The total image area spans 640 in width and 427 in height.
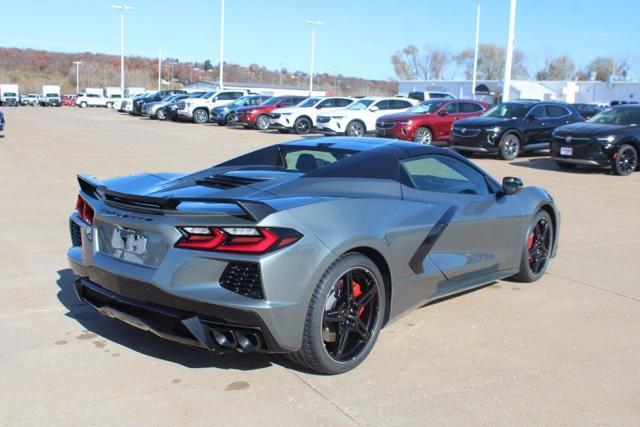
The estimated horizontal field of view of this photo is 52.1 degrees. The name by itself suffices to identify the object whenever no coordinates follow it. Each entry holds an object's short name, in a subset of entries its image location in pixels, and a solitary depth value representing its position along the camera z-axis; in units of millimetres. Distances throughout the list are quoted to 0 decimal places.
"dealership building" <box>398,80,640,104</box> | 60359
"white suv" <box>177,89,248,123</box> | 34906
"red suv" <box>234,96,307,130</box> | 30250
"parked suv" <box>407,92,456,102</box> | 32469
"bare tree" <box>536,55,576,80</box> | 104375
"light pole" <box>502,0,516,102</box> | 25938
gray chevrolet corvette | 3568
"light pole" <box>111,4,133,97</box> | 68625
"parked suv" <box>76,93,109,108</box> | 72762
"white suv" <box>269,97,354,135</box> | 27516
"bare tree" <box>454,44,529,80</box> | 103125
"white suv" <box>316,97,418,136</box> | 24562
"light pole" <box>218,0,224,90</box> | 50888
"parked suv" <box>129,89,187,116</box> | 43091
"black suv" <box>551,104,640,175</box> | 14992
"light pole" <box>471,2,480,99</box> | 50094
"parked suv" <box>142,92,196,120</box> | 38094
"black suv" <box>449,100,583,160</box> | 17828
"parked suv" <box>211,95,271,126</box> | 32406
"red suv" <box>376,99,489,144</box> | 20172
